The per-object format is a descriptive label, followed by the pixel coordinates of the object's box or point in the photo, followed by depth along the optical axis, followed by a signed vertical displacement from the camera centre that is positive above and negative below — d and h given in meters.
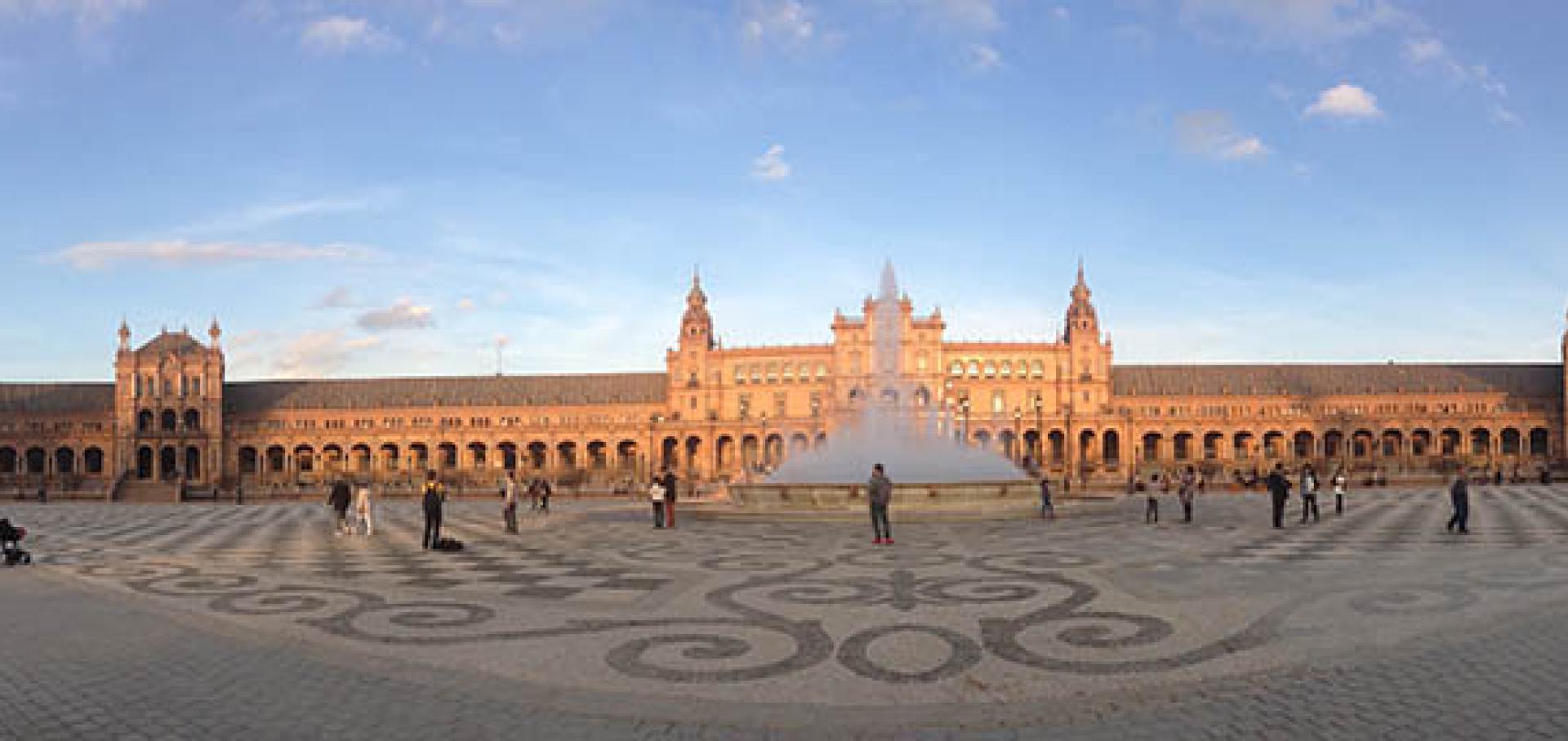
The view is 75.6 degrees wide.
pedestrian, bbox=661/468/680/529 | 24.73 -2.04
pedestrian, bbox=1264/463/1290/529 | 22.78 -1.82
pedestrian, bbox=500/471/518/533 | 23.52 -2.00
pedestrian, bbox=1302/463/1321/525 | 25.23 -1.95
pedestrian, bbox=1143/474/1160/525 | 26.13 -2.65
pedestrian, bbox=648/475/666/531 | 24.61 -2.06
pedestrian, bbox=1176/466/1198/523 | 25.78 -2.08
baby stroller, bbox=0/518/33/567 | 17.52 -2.07
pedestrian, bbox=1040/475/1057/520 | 26.20 -2.33
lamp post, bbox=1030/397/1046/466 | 100.99 -2.71
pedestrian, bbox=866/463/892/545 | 18.53 -1.46
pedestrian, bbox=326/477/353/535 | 23.58 -1.87
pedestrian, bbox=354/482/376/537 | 23.57 -2.08
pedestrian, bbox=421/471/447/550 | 19.17 -1.63
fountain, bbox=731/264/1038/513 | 26.97 -1.90
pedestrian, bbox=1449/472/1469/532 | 20.69 -1.92
